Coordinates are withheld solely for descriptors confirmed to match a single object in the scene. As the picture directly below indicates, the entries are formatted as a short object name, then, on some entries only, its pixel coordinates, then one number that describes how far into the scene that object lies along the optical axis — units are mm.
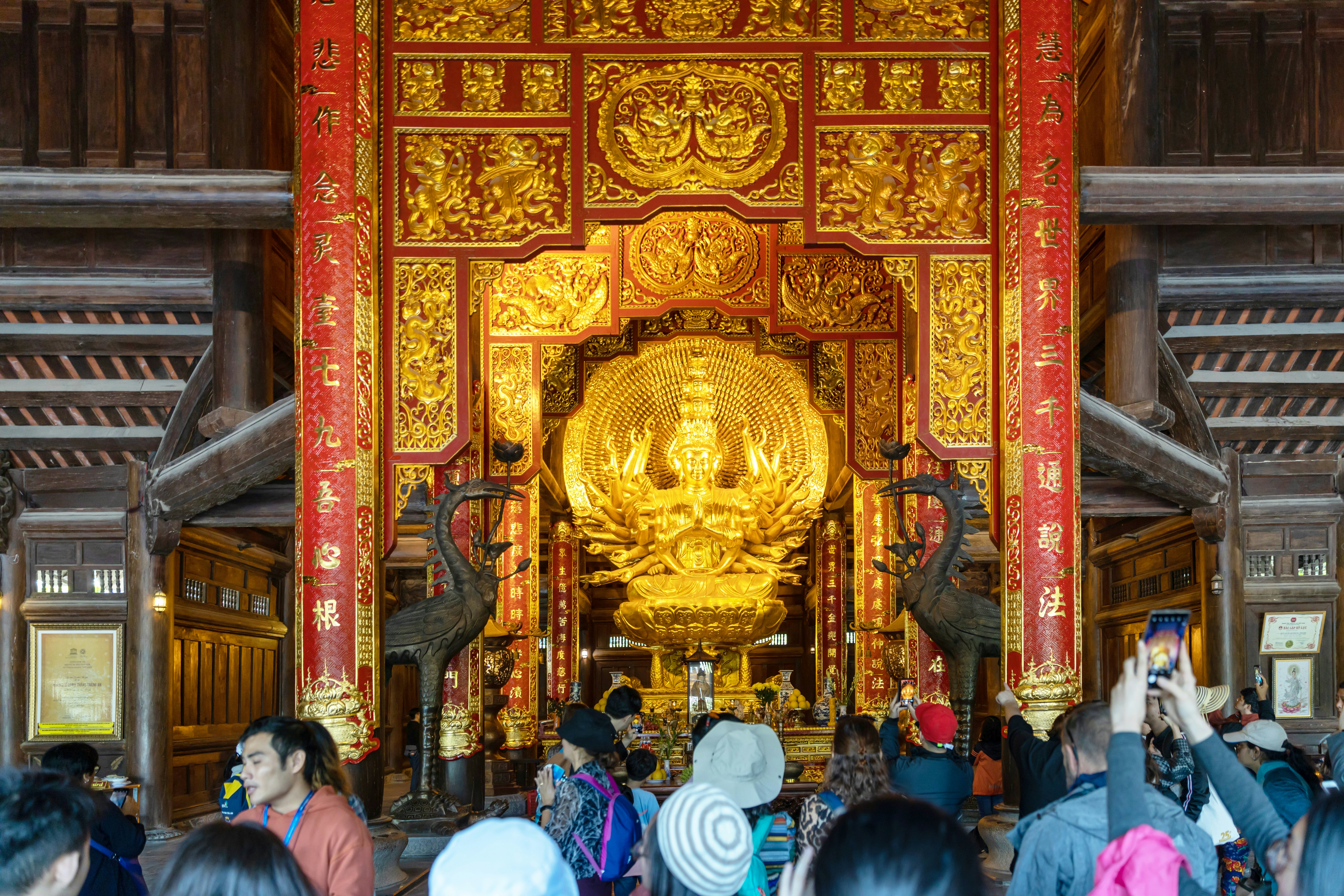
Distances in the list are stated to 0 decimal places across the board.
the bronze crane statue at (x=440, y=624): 6613
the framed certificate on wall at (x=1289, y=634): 8523
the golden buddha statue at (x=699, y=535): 12195
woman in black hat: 3283
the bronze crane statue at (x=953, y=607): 6586
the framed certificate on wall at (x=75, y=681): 8602
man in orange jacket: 2689
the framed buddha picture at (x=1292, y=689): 8531
